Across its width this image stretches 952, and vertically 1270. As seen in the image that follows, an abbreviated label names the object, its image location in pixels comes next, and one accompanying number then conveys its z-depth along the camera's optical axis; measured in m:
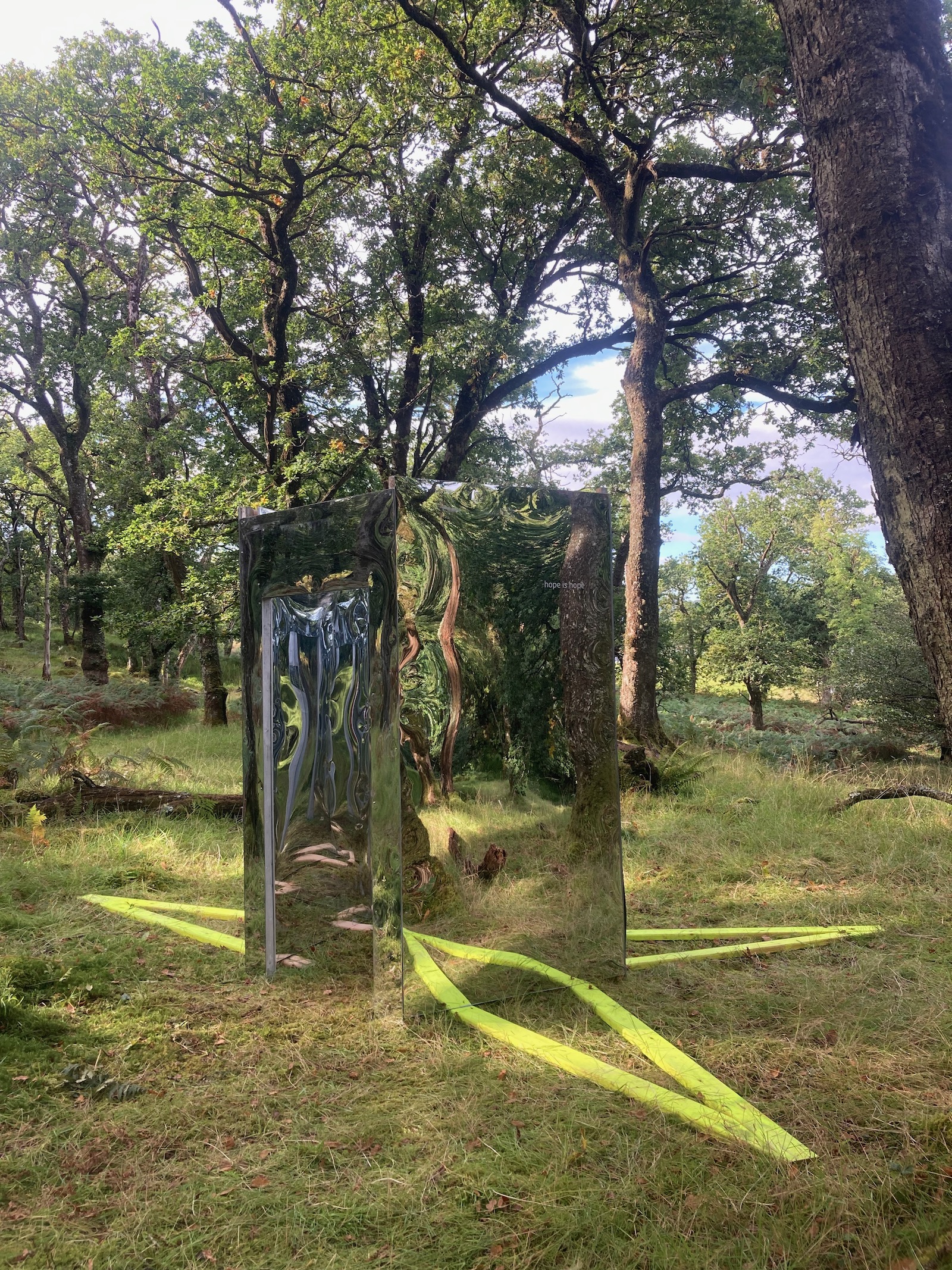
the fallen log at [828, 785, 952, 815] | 6.51
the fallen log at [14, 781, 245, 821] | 7.05
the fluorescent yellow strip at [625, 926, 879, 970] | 4.03
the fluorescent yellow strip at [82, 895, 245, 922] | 4.69
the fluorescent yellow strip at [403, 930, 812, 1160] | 2.40
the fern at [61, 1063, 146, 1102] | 2.74
